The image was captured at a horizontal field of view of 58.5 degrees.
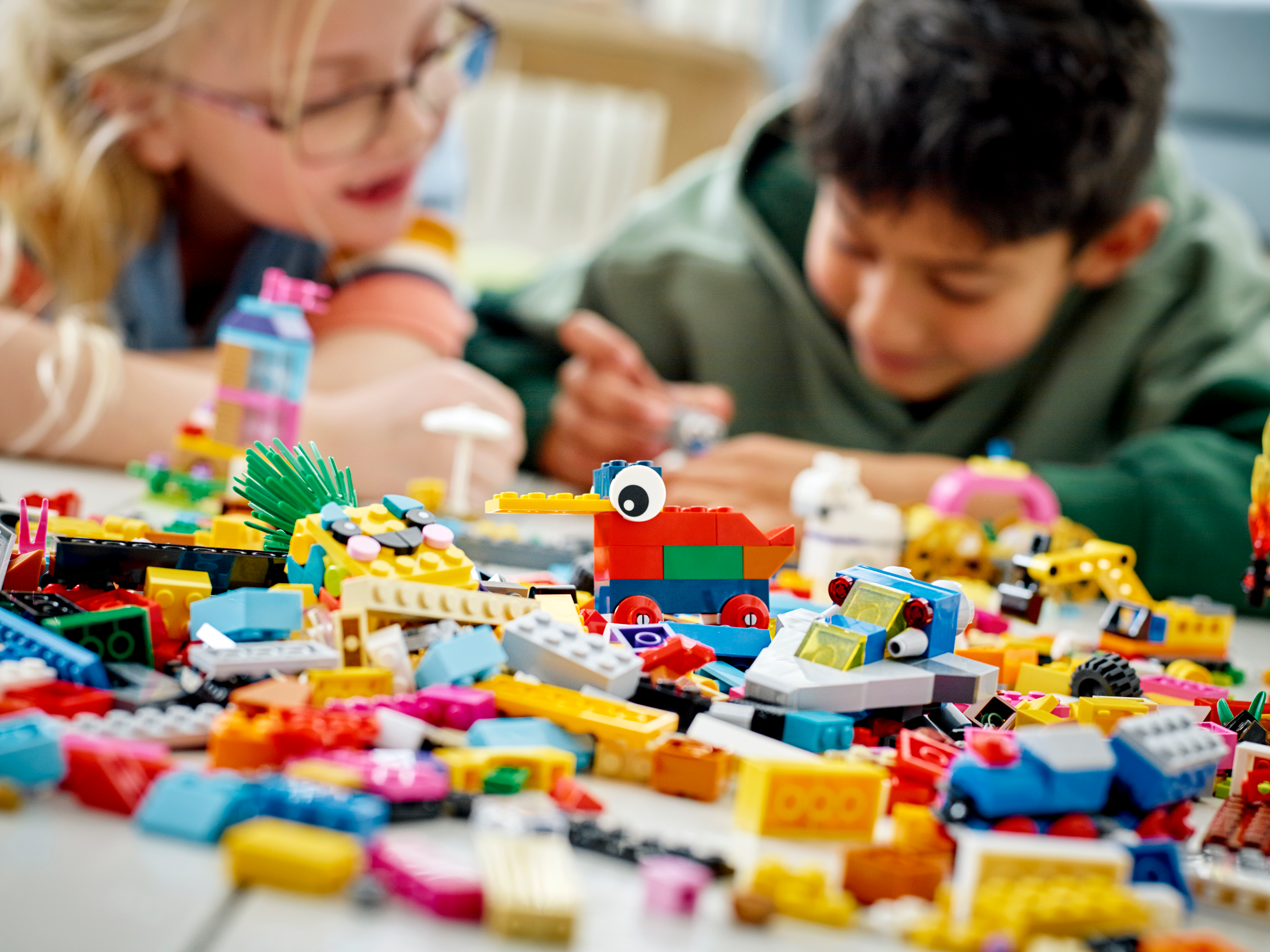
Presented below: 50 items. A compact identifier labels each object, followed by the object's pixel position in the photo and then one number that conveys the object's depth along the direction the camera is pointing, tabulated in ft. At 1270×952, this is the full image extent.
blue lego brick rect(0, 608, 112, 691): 1.42
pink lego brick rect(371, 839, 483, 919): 1.00
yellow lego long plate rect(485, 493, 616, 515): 1.79
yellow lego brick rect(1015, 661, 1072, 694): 1.92
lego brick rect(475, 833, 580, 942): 0.97
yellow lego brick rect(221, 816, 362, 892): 1.00
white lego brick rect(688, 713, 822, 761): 1.42
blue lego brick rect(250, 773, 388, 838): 1.11
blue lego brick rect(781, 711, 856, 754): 1.48
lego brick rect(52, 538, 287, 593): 1.81
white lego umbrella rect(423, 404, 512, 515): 3.00
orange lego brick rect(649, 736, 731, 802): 1.36
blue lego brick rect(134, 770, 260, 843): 1.08
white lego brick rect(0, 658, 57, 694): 1.34
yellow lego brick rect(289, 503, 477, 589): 1.65
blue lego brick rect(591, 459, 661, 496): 1.87
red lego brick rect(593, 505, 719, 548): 1.88
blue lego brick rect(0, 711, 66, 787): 1.12
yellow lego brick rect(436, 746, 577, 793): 1.29
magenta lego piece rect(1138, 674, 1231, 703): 2.04
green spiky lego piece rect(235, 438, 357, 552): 1.93
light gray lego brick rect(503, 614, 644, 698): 1.52
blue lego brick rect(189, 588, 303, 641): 1.61
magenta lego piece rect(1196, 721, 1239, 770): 1.60
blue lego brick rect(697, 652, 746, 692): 1.67
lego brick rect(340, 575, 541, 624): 1.57
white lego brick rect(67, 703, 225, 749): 1.27
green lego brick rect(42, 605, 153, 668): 1.50
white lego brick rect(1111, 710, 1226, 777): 1.33
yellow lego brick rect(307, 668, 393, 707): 1.45
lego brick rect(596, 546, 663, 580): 1.89
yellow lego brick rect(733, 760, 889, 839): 1.28
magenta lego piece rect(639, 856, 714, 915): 1.05
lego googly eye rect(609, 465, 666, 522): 1.86
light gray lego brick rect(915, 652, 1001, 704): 1.65
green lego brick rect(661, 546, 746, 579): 1.92
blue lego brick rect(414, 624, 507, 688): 1.50
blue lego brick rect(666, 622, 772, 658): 1.80
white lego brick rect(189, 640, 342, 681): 1.48
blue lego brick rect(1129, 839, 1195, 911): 1.20
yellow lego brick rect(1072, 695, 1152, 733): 1.65
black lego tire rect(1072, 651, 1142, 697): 1.81
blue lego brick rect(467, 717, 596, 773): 1.37
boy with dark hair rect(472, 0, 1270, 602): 3.92
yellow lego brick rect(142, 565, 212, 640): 1.73
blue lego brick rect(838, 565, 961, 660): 1.68
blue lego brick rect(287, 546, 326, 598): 1.81
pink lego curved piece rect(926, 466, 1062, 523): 3.45
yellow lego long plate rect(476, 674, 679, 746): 1.41
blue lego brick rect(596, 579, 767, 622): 1.91
